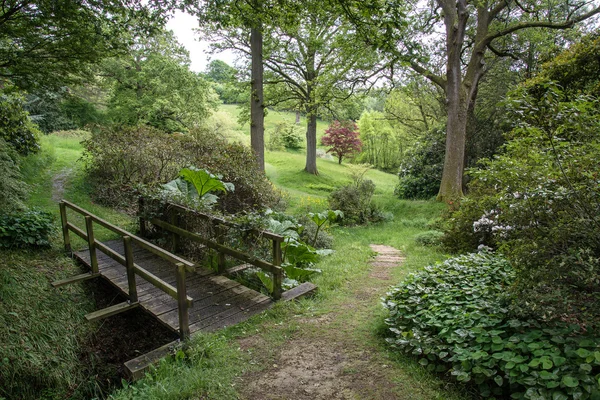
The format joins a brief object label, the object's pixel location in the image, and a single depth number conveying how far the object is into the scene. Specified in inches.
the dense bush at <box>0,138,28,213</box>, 222.5
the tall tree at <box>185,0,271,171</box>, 261.6
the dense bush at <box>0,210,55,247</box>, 226.5
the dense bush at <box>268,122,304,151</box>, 1256.2
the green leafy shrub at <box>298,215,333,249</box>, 302.8
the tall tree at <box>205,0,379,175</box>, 485.1
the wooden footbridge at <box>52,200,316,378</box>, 149.6
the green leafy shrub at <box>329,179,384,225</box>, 431.8
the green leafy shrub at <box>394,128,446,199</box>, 551.8
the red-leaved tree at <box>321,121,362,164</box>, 1154.0
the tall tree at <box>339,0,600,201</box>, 411.2
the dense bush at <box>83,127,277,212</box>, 314.8
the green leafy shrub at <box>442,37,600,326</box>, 102.3
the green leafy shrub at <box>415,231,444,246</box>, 296.0
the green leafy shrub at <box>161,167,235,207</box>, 244.0
